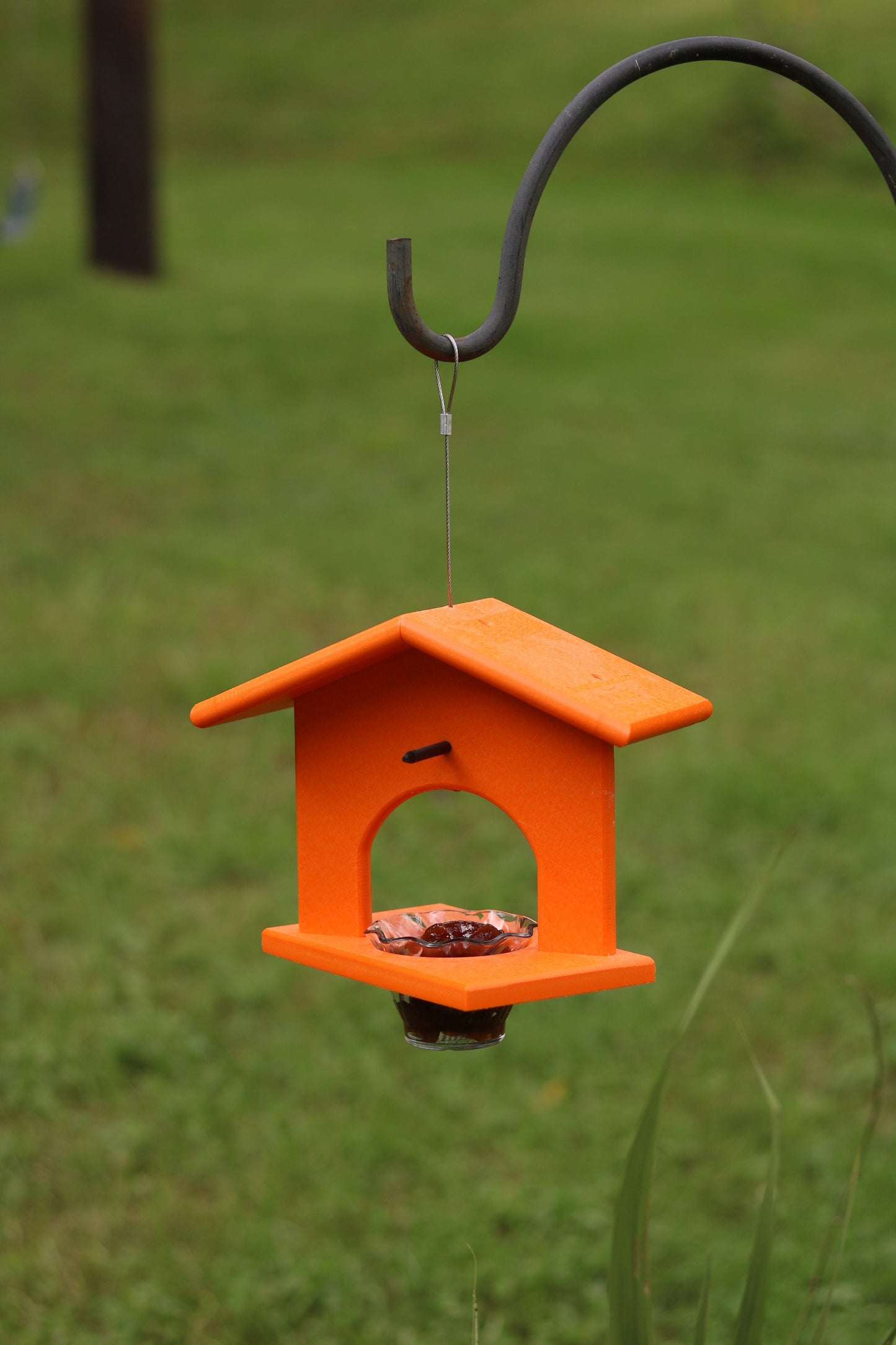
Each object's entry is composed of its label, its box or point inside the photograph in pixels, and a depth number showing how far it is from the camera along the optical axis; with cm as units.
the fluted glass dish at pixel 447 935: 244
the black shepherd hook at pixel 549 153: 229
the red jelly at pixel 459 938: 243
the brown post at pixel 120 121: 973
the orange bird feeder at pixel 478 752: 234
